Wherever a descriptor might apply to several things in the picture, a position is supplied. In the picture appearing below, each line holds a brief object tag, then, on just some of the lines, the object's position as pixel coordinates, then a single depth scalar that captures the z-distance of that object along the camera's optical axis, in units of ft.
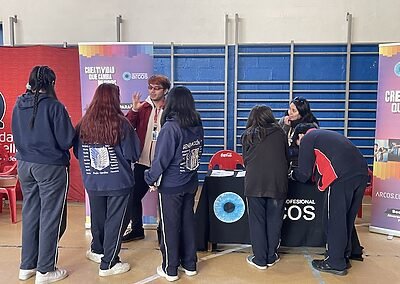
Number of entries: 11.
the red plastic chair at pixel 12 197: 15.11
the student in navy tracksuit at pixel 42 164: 9.36
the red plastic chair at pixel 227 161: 15.52
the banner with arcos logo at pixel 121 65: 13.57
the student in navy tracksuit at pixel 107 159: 9.80
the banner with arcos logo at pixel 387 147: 13.61
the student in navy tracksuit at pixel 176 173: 9.62
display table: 11.64
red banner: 17.78
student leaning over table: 10.32
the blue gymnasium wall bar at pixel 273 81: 20.33
